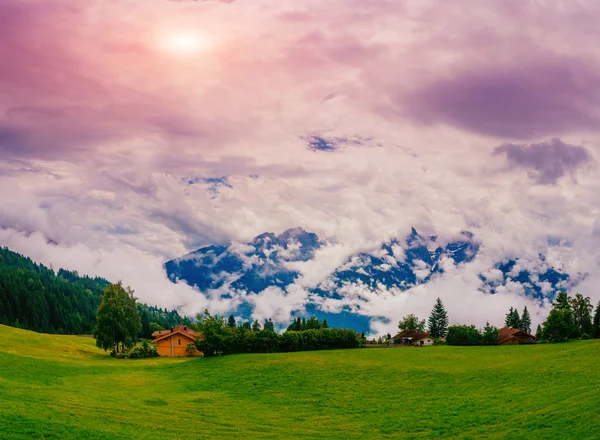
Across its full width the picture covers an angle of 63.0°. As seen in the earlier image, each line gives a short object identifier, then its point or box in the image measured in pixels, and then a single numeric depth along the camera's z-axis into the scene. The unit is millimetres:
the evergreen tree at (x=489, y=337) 104375
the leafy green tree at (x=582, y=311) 116188
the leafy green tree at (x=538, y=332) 120562
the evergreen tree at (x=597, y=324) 105250
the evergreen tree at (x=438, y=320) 174775
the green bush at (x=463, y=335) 104875
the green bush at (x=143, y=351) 86750
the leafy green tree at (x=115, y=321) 87875
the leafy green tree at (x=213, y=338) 84688
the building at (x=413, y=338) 137025
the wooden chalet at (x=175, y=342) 92938
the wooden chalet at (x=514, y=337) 120688
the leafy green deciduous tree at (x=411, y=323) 174500
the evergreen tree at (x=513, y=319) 173412
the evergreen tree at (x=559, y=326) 96875
